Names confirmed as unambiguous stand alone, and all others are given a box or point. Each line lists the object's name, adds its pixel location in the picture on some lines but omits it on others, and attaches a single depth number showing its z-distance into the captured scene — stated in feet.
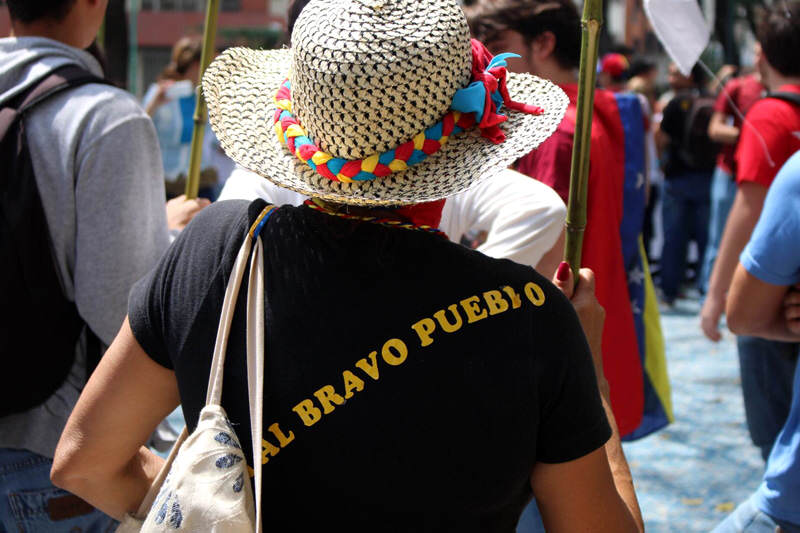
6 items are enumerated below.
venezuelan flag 10.62
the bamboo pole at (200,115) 7.25
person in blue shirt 7.11
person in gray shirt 6.45
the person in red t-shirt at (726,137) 20.66
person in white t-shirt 7.27
